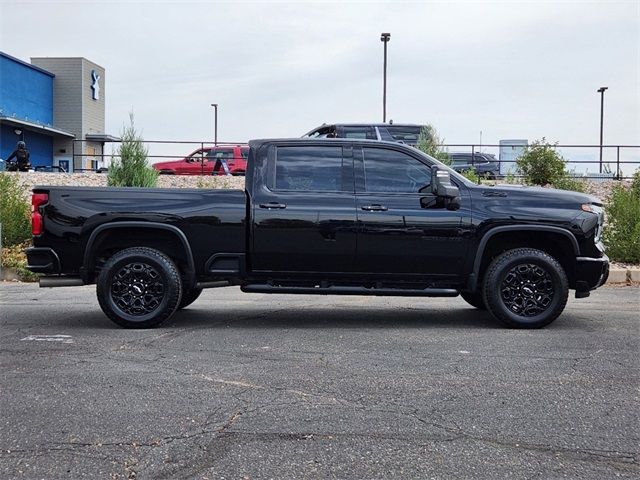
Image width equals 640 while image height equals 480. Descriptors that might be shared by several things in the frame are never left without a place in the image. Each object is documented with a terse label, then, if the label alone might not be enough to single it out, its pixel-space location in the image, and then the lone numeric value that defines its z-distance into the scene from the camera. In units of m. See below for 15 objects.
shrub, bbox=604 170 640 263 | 12.94
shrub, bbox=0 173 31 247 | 13.85
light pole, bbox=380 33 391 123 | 33.66
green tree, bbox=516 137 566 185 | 20.81
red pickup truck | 25.00
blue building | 35.97
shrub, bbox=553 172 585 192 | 19.70
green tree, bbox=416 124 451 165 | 19.12
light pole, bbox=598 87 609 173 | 48.08
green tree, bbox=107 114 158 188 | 17.47
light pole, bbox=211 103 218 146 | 59.99
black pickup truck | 7.25
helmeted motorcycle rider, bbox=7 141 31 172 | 25.44
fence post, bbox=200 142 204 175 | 25.20
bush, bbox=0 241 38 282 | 11.91
